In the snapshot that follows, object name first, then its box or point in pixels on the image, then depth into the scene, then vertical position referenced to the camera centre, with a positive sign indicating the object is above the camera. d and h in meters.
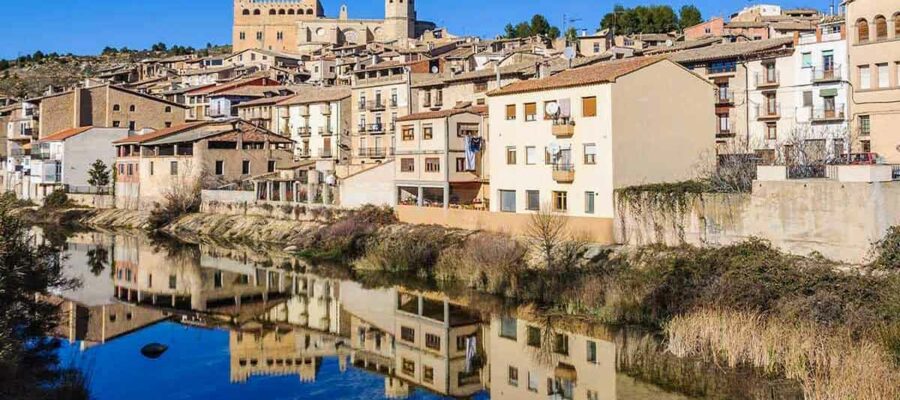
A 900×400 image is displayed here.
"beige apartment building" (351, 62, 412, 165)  51.66 +6.79
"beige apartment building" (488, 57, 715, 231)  29.16 +2.98
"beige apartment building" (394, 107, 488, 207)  36.72 +2.62
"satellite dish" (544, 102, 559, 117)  30.78 +3.98
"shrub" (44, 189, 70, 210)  58.28 +1.41
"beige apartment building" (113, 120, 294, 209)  52.38 +3.96
